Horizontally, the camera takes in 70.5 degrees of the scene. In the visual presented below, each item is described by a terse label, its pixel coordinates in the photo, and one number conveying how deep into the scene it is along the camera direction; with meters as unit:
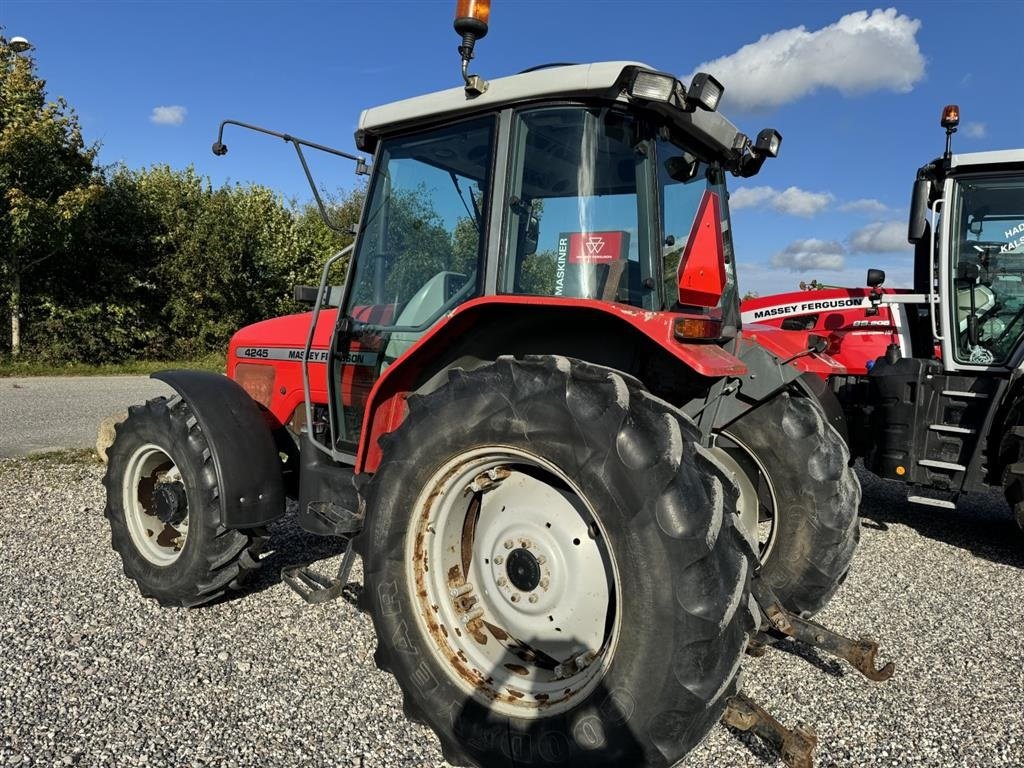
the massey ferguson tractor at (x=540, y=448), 1.93
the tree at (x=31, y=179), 14.19
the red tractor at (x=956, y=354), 5.06
